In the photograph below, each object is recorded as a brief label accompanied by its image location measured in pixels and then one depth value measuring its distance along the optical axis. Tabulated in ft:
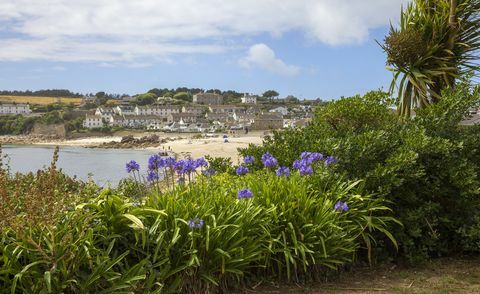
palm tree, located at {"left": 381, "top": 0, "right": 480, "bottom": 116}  27.58
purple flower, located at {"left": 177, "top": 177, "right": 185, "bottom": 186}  15.81
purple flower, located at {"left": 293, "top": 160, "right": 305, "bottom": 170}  15.83
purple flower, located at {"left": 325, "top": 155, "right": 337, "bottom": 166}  16.20
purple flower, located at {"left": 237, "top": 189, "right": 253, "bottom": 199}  13.42
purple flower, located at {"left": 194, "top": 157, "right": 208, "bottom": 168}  16.29
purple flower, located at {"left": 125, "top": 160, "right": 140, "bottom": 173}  15.42
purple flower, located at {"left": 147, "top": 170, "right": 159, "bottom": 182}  15.10
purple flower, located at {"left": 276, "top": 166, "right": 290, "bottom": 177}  15.74
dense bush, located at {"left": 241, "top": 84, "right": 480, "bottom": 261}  16.26
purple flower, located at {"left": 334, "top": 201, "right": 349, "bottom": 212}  14.29
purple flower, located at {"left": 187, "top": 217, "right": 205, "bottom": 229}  11.96
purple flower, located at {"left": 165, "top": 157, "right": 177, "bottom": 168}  15.84
